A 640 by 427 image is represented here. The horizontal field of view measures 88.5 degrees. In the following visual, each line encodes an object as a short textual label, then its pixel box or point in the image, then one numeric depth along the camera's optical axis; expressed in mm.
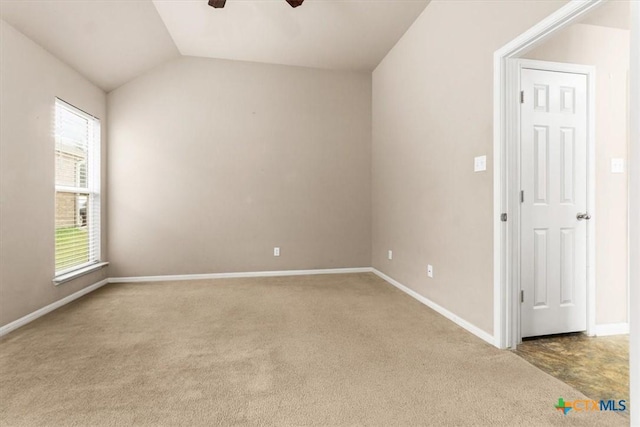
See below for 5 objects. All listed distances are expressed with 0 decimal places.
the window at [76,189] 3414
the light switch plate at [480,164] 2467
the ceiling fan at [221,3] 3012
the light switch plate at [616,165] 2609
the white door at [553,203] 2479
